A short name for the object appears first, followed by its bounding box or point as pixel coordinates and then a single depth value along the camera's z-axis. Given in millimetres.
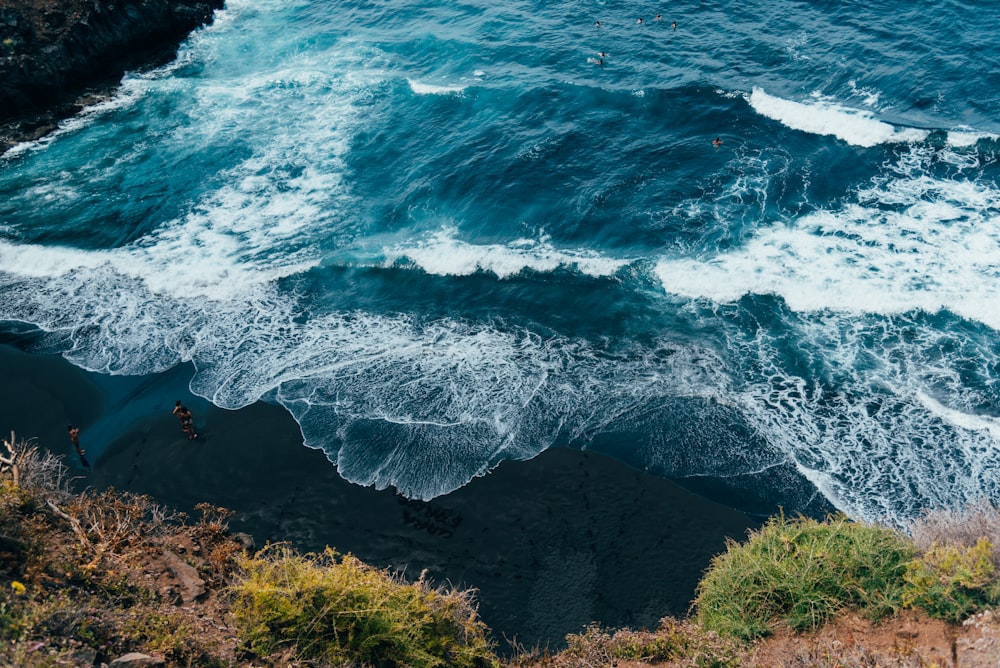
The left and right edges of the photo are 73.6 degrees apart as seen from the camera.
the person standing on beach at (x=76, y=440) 20797
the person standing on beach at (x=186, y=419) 21359
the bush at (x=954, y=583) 12086
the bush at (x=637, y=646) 13406
